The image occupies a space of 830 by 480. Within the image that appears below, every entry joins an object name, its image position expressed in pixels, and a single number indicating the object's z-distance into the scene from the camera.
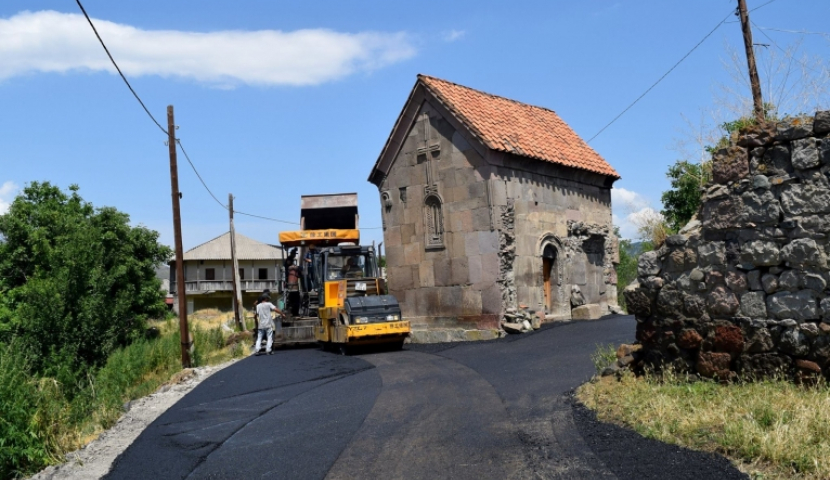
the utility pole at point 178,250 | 19.92
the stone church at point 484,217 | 20.73
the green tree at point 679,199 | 21.30
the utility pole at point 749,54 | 18.49
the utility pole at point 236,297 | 35.34
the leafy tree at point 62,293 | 26.50
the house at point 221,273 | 67.50
